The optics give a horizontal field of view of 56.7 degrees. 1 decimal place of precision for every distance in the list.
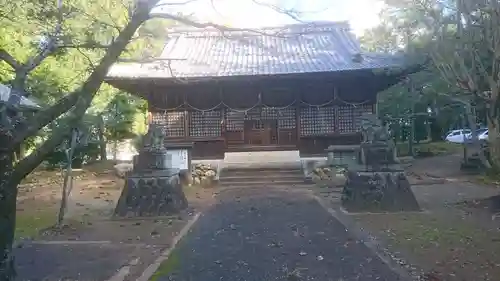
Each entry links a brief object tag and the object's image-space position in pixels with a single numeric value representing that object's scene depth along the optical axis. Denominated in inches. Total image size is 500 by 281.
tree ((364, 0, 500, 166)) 401.1
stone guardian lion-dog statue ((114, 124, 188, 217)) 436.1
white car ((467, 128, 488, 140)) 1280.0
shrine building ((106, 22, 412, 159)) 776.3
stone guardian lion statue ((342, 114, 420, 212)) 425.1
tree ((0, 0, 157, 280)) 149.7
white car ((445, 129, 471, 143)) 1465.3
